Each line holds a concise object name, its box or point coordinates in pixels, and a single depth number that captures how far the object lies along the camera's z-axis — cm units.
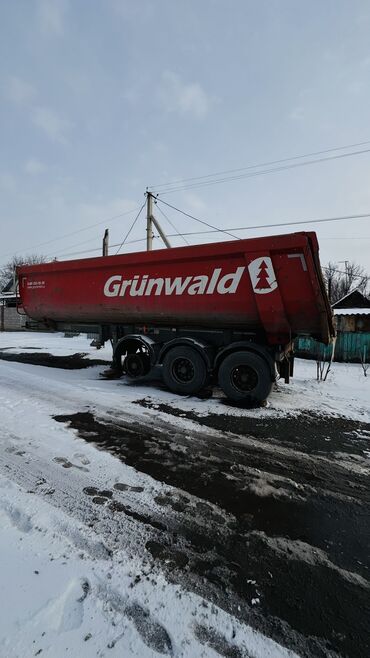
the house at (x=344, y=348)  1258
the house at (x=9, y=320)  2547
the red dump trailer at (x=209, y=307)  563
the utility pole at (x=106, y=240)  2178
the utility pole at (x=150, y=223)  1820
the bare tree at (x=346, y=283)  6769
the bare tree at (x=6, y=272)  7857
